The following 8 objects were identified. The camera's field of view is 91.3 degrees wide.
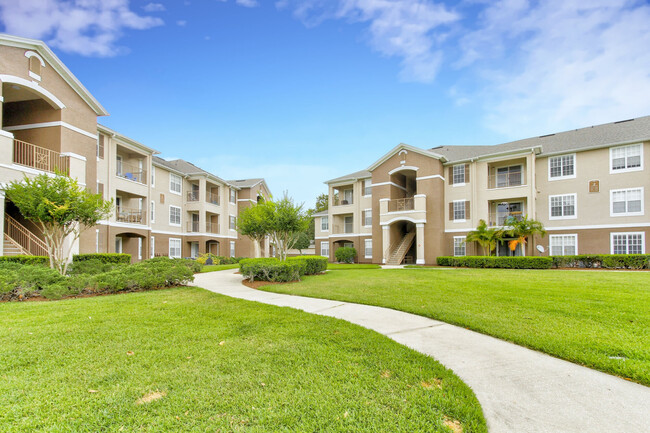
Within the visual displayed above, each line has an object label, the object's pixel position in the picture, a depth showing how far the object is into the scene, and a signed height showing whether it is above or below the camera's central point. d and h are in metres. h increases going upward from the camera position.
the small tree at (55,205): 10.18 +0.86
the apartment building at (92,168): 13.57 +3.72
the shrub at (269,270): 12.22 -1.58
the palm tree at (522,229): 20.62 -0.06
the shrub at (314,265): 15.19 -1.78
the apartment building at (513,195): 20.17 +2.49
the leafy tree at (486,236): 21.81 -0.54
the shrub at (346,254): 29.50 -2.32
